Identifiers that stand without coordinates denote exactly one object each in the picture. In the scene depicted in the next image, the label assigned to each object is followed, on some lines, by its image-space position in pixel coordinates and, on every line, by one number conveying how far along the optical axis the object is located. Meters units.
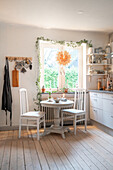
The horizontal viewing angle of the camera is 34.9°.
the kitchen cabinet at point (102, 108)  3.66
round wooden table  3.47
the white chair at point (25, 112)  3.47
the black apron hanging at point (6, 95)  4.00
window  4.64
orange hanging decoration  4.64
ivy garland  4.36
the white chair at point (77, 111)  3.77
